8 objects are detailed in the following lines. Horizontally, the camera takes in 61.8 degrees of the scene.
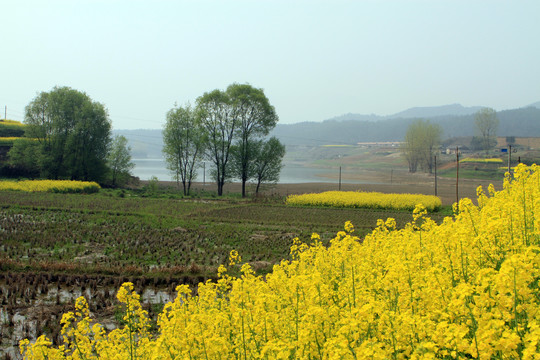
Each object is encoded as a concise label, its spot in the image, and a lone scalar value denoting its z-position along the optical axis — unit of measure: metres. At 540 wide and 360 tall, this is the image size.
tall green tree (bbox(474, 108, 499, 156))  125.81
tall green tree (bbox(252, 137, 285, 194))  54.38
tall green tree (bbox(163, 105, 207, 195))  57.28
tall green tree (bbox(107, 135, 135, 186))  61.16
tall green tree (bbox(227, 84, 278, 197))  54.00
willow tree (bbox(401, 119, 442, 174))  107.50
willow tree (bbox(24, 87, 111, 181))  55.41
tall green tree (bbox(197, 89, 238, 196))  54.28
